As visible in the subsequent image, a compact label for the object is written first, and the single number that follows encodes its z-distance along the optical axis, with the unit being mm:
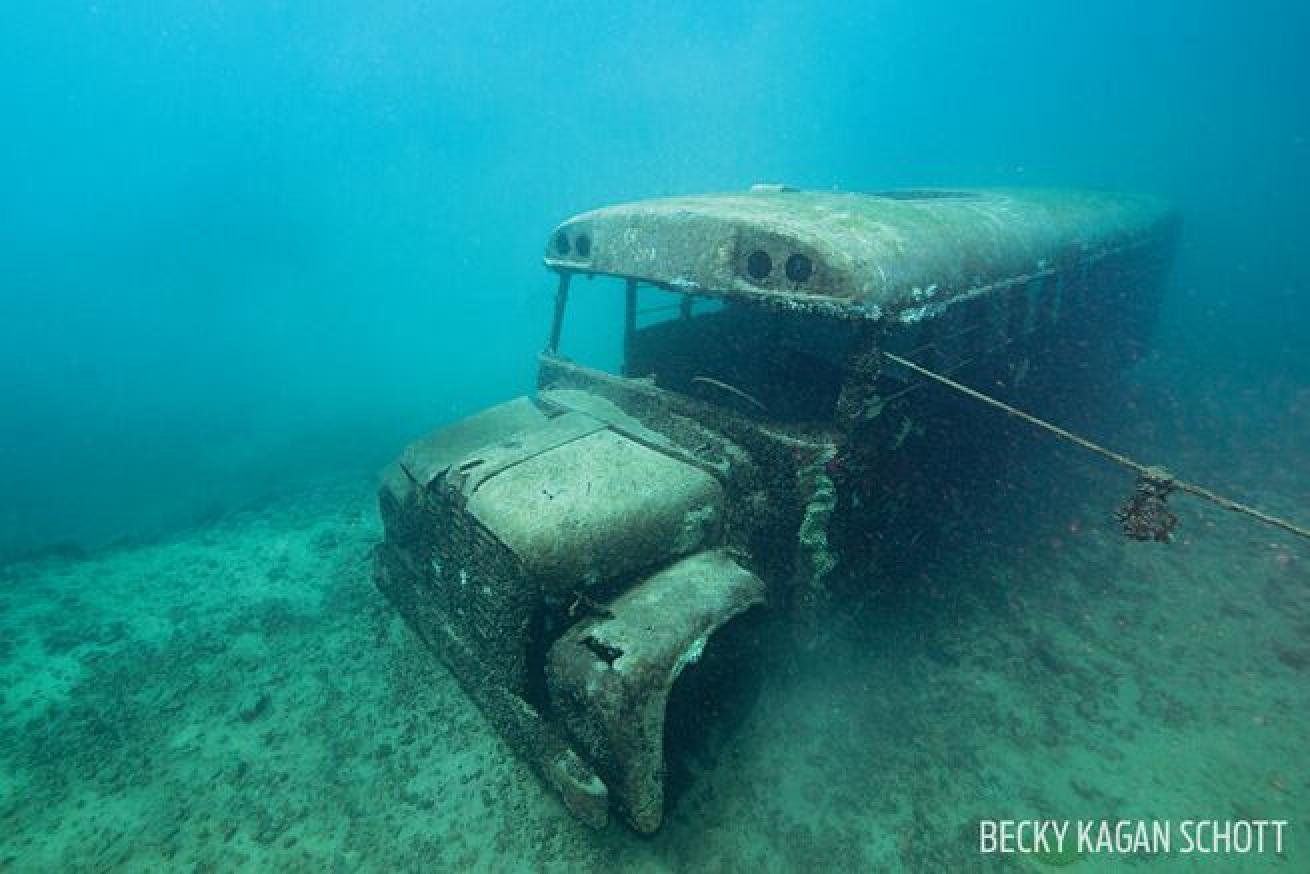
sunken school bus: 2924
